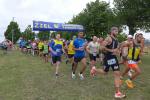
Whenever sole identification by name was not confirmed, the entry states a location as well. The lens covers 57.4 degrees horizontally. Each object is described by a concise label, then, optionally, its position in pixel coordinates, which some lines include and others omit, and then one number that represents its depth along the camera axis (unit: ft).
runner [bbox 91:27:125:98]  12.06
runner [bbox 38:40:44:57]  35.11
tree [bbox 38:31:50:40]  82.38
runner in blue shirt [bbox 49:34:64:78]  17.39
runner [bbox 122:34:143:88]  14.06
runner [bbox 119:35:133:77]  14.66
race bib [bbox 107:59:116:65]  12.34
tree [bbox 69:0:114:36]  44.52
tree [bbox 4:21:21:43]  102.58
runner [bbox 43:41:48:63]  29.90
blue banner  40.13
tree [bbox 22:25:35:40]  95.64
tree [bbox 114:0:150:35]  37.97
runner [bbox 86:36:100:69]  19.84
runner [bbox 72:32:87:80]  16.69
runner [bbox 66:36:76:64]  22.57
